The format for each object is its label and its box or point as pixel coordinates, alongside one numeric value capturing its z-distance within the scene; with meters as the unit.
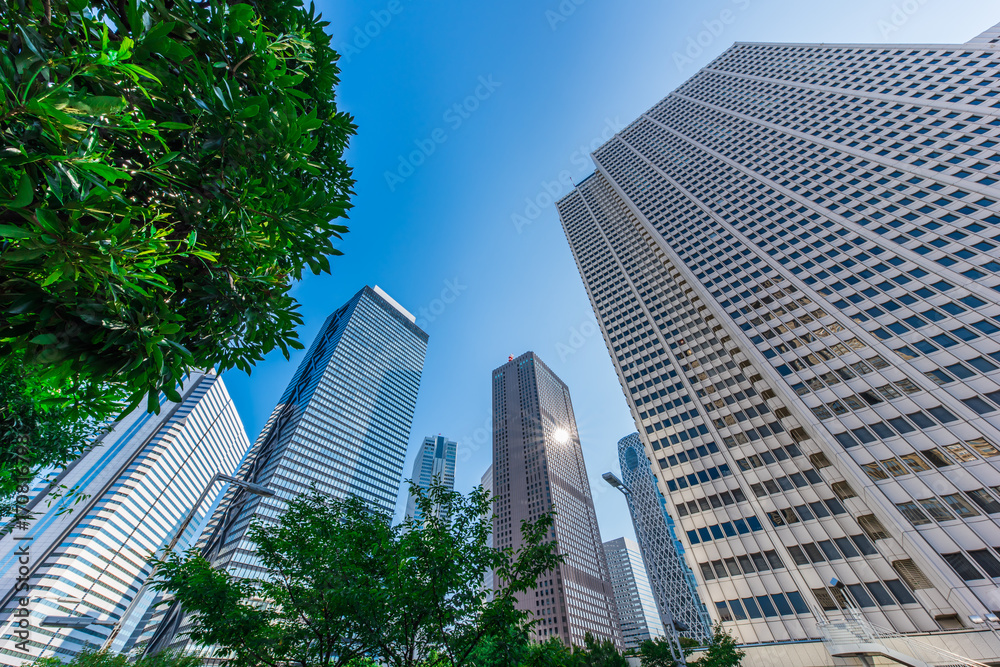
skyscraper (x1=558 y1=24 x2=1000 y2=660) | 27.78
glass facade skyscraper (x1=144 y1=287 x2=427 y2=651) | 99.06
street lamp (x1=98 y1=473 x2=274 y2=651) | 8.47
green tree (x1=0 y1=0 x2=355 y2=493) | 2.63
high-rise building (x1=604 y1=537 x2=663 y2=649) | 167.62
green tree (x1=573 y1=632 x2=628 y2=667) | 31.60
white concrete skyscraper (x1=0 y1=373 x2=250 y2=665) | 86.06
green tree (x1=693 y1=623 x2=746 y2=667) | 23.47
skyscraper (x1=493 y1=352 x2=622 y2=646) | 111.94
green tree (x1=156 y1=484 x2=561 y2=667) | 8.19
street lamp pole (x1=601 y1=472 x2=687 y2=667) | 17.09
